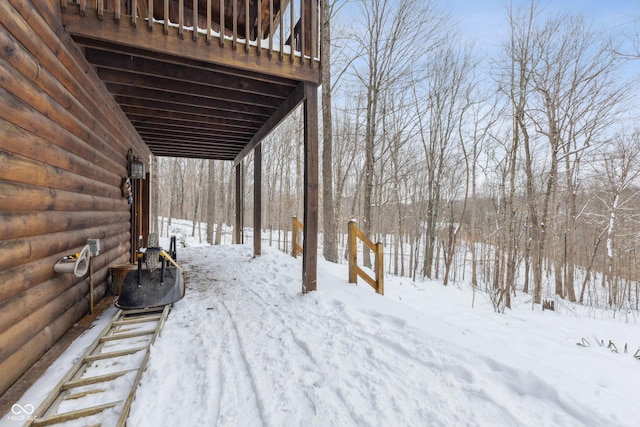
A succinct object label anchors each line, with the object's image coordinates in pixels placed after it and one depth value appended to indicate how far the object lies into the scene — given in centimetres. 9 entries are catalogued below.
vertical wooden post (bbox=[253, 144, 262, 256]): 670
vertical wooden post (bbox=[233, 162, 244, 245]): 820
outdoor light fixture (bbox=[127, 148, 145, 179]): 521
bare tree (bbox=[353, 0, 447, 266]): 945
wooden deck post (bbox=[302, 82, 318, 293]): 379
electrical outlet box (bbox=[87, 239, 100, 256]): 299
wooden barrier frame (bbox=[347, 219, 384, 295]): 441
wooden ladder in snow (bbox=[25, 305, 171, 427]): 166
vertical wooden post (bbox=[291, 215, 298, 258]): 668
